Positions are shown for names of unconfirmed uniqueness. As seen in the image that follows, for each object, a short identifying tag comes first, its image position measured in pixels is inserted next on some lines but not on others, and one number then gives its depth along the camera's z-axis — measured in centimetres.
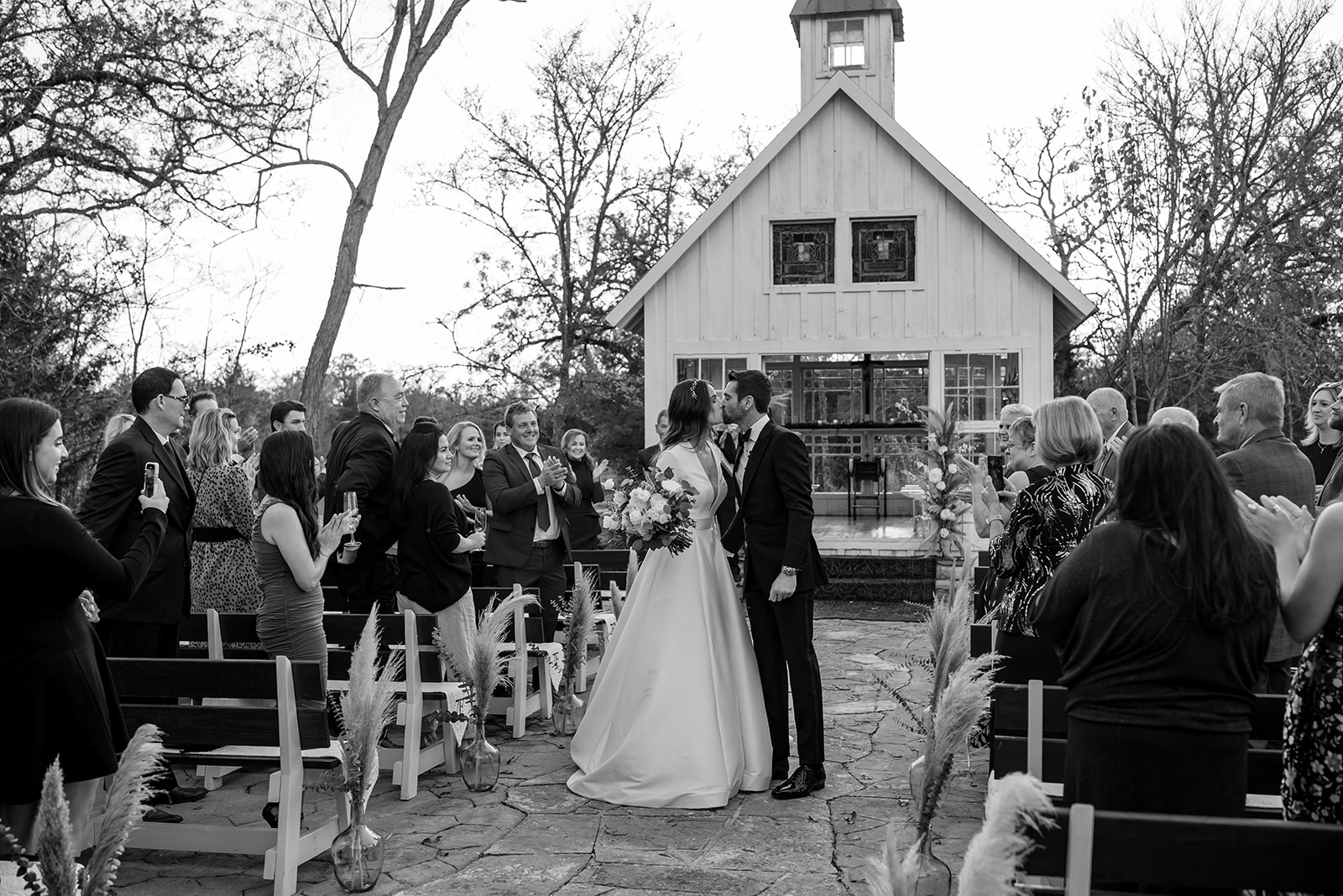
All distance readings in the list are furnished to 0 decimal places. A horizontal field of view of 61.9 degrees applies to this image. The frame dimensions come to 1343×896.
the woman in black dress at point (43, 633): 356
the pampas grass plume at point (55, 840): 264
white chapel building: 1661
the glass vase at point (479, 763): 614
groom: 592
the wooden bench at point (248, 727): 463
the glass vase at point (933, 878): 444
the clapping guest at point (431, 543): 669
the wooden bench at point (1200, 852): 246
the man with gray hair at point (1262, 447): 558
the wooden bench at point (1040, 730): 414
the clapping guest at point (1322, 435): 882
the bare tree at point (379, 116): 1752
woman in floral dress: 302
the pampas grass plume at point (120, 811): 279
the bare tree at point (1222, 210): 2061
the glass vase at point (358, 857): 462
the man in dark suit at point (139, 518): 561
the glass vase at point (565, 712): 759
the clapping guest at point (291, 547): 542
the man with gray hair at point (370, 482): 725
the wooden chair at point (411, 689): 613
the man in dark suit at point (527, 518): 857
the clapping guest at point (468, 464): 835
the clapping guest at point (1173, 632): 299
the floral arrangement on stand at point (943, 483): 1130
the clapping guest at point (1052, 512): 517
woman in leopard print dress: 671
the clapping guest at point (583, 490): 1102
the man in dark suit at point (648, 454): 1090
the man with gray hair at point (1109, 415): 709
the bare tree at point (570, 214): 2906
